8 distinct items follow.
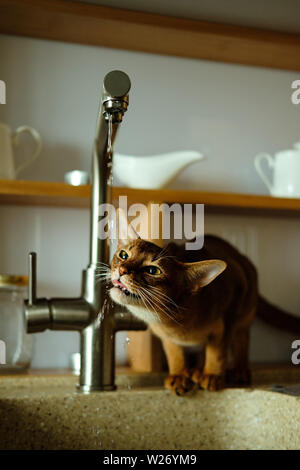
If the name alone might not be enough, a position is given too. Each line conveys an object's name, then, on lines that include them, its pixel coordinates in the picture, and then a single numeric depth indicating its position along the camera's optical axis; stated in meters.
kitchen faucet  0.91
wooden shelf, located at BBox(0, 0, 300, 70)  1.10
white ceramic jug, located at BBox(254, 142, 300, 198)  1.18
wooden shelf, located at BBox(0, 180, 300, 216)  1.00
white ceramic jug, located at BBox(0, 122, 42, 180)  1.04
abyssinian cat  0.78
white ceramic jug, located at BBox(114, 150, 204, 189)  1.09
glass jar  1.04
